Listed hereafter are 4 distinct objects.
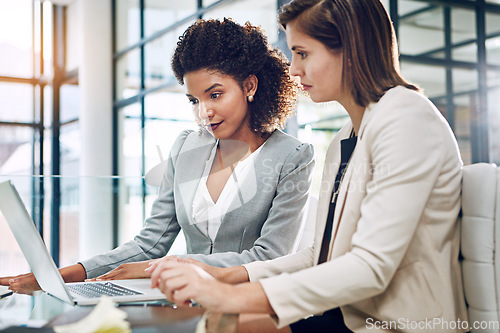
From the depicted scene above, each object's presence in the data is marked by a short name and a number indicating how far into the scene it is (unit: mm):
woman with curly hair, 1559
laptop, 988
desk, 842
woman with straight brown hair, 835
